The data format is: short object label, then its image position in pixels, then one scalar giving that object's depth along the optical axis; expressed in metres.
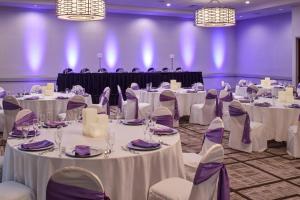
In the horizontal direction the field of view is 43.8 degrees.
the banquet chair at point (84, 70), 12.43
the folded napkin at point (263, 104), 6.50
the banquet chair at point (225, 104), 7.78
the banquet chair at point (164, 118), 4.80
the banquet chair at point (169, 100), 8.02
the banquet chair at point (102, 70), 12.91
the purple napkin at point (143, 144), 3.29
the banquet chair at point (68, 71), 12.20
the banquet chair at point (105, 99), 7.55
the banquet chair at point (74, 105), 6.41
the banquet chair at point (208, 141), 3.83
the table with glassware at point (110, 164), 3.02
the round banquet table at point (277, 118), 6.20
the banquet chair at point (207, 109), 8.27
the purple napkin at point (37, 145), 3.21
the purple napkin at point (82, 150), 3.04
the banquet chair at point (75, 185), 2.36
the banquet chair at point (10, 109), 6.37
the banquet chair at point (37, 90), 8.52
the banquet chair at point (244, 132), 6.14
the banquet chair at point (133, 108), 8.12
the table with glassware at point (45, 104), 7.12
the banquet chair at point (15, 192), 2.98
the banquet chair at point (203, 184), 2.71
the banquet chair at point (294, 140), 5.84
